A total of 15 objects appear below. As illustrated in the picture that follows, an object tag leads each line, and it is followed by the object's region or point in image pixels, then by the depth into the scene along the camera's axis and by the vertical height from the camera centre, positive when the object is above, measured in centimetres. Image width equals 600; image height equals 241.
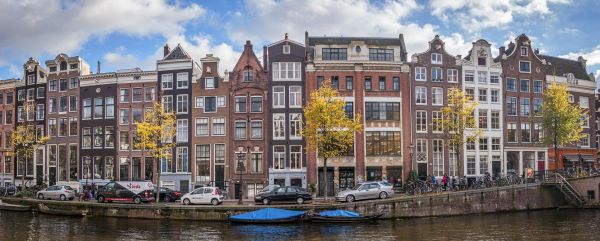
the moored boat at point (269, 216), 4425 -600
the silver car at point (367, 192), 4884 -458
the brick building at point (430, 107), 6444 +368
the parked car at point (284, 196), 4897 -485
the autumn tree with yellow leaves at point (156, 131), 5272 +95
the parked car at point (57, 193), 5684 -518
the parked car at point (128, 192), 5234 -474
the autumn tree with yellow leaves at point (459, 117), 5462 +210
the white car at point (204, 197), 4997 -499
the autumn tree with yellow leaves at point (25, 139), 6431 +33
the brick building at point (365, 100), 6297 +441
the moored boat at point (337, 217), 4456 -613
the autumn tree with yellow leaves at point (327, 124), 5103 +142
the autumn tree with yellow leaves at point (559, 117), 5994 +217
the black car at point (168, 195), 5459 -524
